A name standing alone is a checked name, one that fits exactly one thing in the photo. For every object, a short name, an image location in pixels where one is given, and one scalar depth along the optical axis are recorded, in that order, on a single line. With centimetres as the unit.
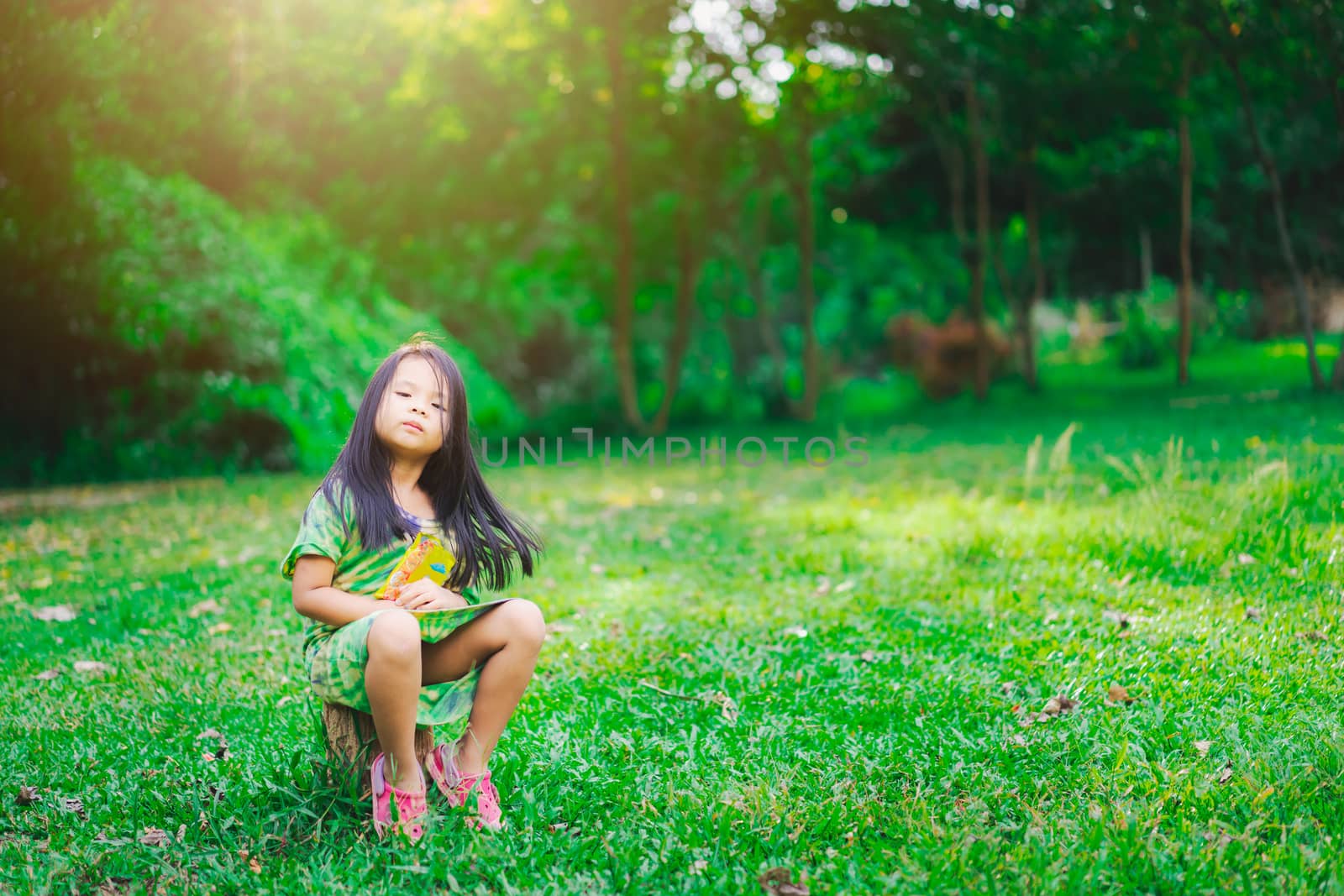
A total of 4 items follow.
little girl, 255
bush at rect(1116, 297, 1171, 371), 1831
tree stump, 275
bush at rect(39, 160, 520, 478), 1215
